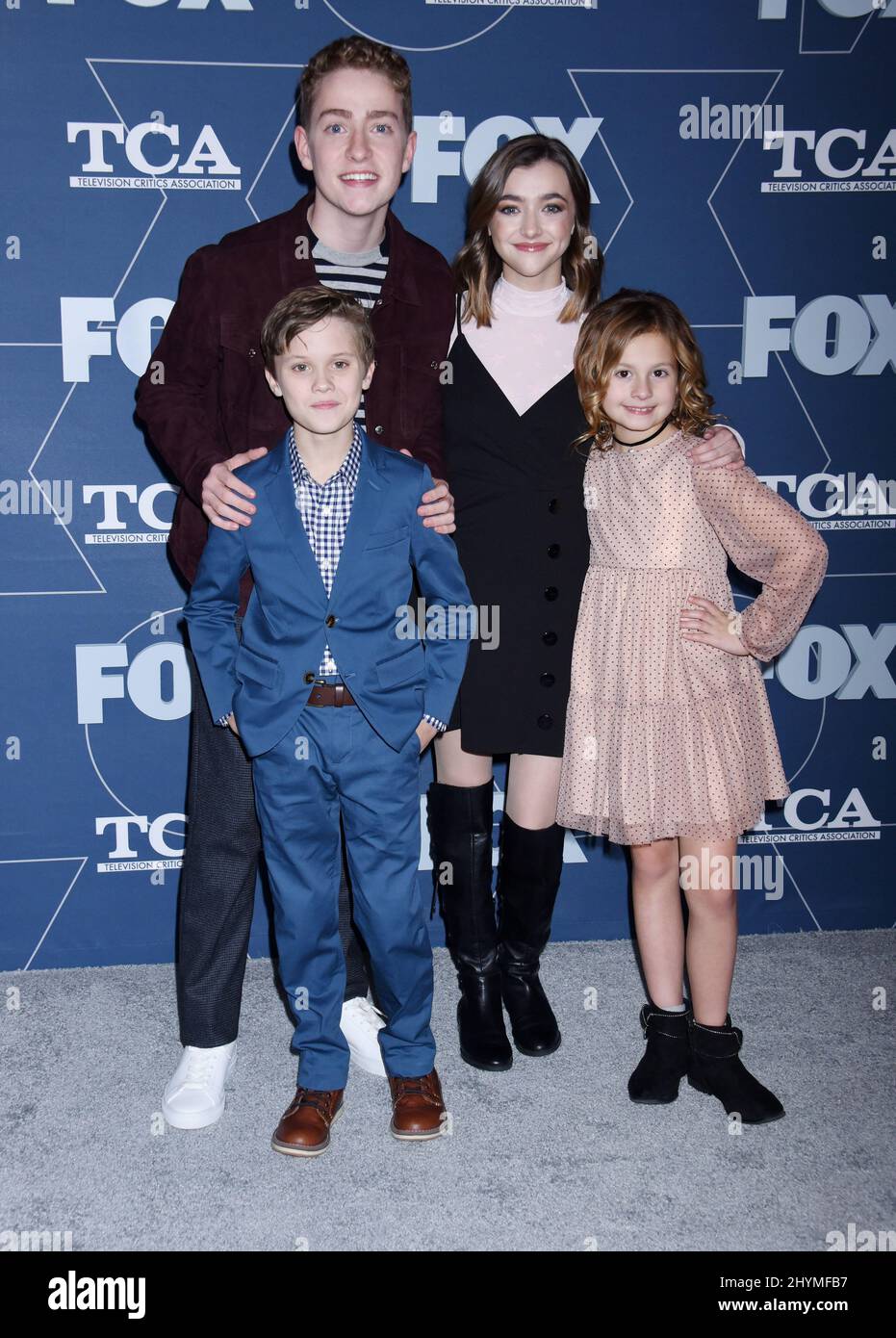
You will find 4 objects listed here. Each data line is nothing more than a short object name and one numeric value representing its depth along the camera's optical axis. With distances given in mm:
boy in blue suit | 1918
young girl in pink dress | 2068
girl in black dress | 2146
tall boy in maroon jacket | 2006
